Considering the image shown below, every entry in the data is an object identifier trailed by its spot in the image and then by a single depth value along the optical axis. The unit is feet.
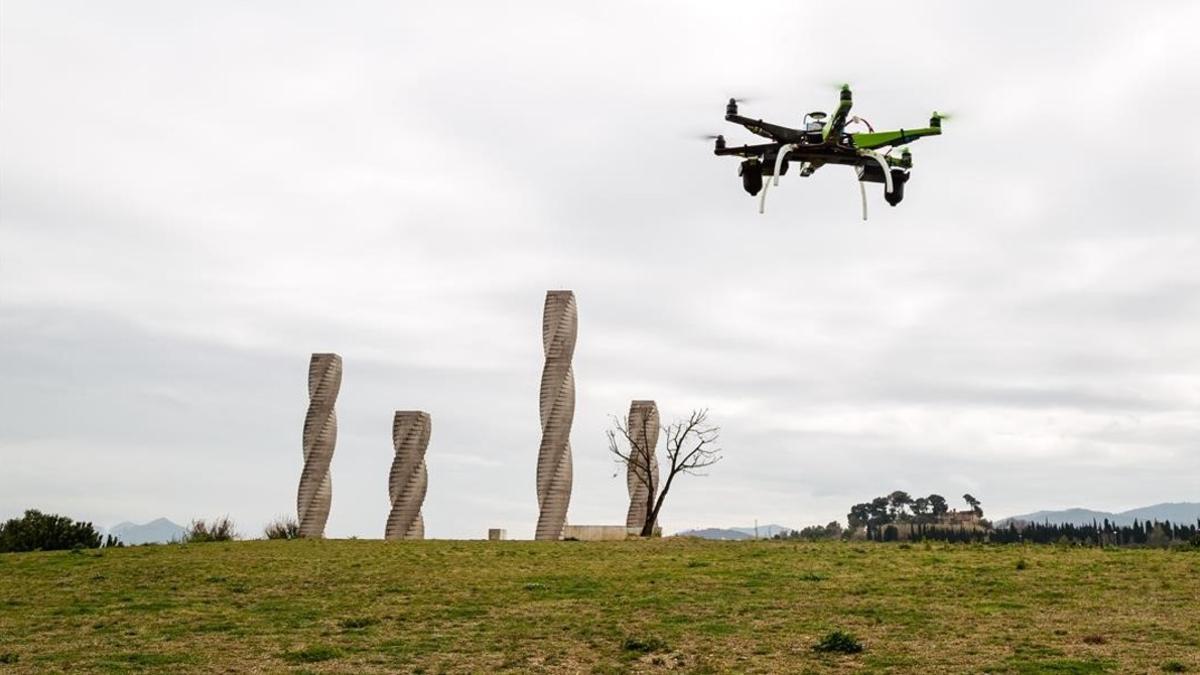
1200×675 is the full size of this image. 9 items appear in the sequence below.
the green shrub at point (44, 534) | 132.16
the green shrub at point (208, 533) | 132.36
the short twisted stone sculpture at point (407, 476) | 154.30
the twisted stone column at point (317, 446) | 152.56
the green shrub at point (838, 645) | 62.64
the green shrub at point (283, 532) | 150.00
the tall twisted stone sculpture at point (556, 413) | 142.82
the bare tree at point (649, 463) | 143.64
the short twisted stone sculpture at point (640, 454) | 161.17
